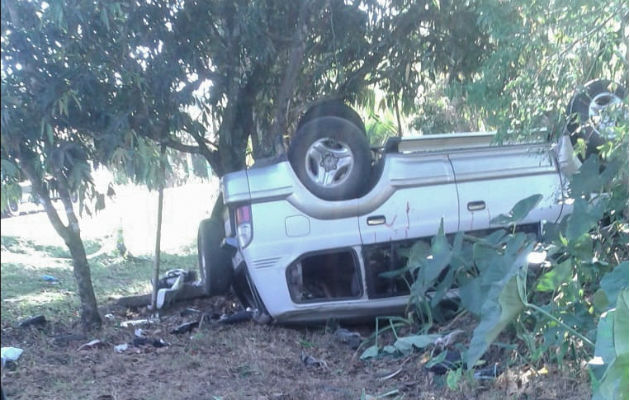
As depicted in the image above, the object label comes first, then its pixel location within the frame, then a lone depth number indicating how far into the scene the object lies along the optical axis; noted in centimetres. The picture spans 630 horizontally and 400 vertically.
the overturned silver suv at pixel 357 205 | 720
